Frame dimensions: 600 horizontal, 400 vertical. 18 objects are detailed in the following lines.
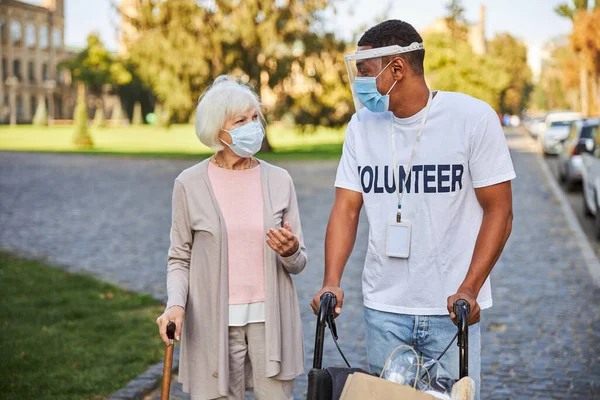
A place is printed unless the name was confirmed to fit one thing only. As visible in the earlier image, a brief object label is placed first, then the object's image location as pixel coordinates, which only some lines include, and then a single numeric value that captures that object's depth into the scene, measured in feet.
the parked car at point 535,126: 187.46
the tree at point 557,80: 230.07
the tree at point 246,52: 118.62
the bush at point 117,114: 345.72
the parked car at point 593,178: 43.32
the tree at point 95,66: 333.42
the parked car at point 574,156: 66.18
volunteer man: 9.68
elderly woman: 11.34
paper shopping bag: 7.64
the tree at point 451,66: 182.19
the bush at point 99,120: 288.71
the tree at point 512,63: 379.55
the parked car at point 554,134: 116.57
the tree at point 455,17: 336.08
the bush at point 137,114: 343.87
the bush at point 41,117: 283.38
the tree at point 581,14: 159.66
